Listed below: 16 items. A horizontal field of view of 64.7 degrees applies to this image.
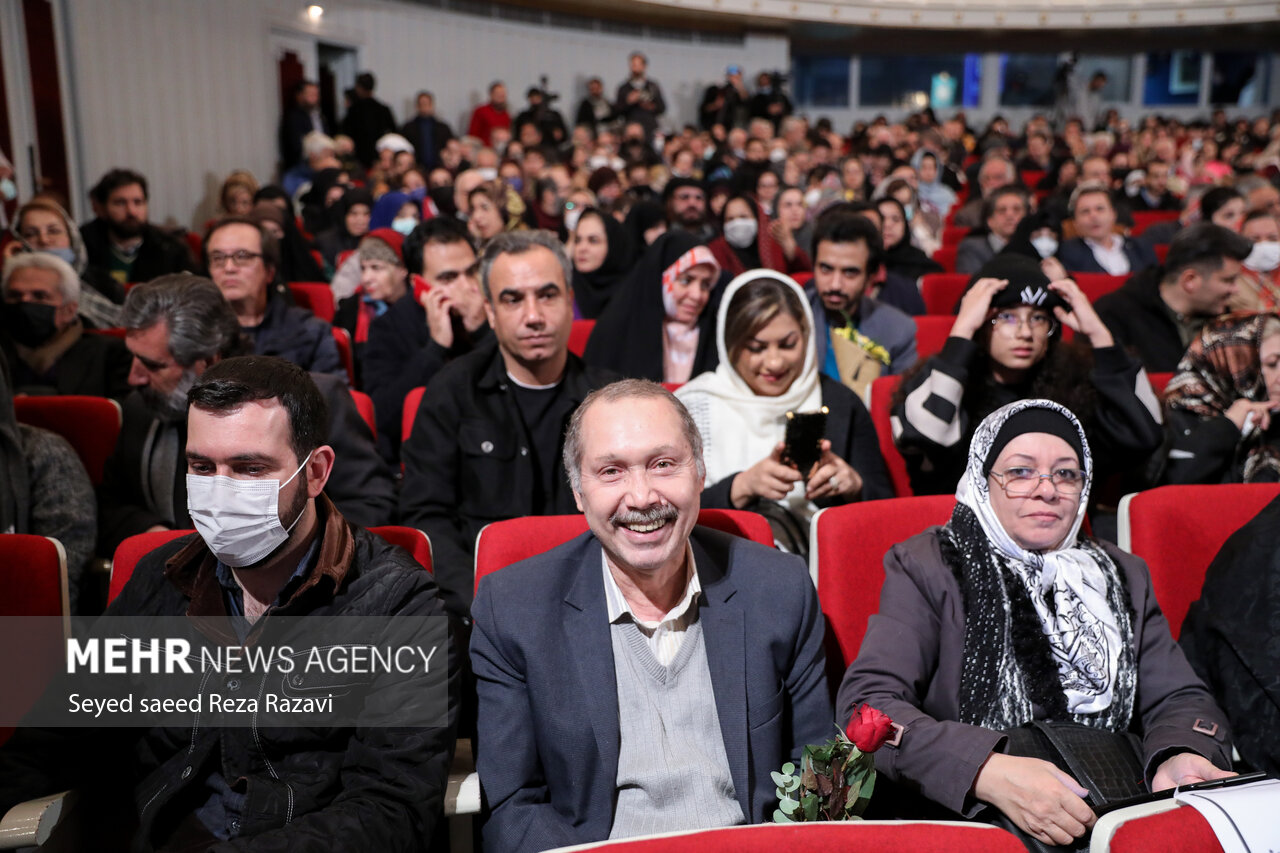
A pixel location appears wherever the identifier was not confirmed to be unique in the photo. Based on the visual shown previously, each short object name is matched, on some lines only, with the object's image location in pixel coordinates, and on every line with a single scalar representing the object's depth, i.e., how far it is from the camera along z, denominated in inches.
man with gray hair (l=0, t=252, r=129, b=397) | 141.7
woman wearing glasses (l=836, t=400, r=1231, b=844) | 69.1
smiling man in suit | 62.0
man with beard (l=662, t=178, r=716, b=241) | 238.7
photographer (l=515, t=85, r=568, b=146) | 488.7
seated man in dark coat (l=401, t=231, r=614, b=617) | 97.7
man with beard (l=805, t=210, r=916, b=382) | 145.7
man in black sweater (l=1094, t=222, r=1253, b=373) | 138.9
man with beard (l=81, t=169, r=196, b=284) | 214.2
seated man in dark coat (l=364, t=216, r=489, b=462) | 133.6
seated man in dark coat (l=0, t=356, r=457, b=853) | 62.6
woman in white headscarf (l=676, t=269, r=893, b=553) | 101.9
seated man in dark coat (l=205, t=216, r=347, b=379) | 137.3
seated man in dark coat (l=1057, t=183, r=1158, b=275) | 222.1
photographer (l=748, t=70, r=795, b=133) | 560.4
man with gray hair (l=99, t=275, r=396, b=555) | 93.1
